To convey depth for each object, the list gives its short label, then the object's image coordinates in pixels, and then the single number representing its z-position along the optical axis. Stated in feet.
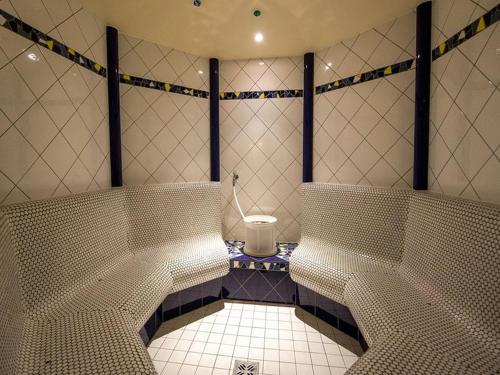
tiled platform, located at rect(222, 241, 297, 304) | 8.27
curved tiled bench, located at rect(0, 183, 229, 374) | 3.67
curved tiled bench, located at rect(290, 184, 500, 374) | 3.84
